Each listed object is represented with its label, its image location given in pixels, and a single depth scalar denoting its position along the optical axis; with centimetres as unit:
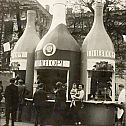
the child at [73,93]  1223
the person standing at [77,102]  1230
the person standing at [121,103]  1172
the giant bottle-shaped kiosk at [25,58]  1431
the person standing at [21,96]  1285
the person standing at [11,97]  1016
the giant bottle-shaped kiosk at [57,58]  1314
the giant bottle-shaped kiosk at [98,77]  1299
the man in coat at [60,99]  1054
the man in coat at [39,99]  1071
